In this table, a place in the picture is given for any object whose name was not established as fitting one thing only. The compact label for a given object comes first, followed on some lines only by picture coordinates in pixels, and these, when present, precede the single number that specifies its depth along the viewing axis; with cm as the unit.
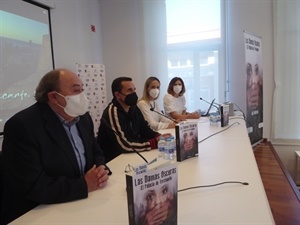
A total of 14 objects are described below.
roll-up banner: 318
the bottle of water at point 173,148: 150
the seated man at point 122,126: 170
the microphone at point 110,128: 167
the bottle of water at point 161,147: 154
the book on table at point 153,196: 74
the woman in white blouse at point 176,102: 298
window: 401
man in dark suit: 102
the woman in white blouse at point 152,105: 248
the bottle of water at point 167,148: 149
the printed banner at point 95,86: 385
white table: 86
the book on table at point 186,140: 142
